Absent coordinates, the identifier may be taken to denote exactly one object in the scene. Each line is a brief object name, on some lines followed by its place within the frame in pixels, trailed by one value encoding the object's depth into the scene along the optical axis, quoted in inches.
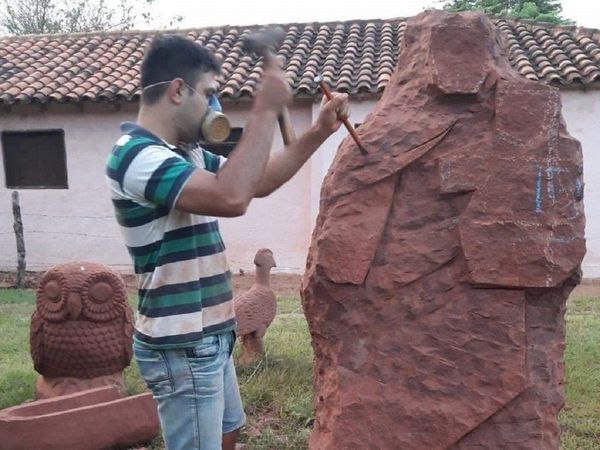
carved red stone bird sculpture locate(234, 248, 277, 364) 183.6
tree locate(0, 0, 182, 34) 772.6
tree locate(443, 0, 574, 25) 598.2
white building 359.6
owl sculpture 156.4
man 72.5
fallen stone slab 135.2
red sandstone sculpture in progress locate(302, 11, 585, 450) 94.6
